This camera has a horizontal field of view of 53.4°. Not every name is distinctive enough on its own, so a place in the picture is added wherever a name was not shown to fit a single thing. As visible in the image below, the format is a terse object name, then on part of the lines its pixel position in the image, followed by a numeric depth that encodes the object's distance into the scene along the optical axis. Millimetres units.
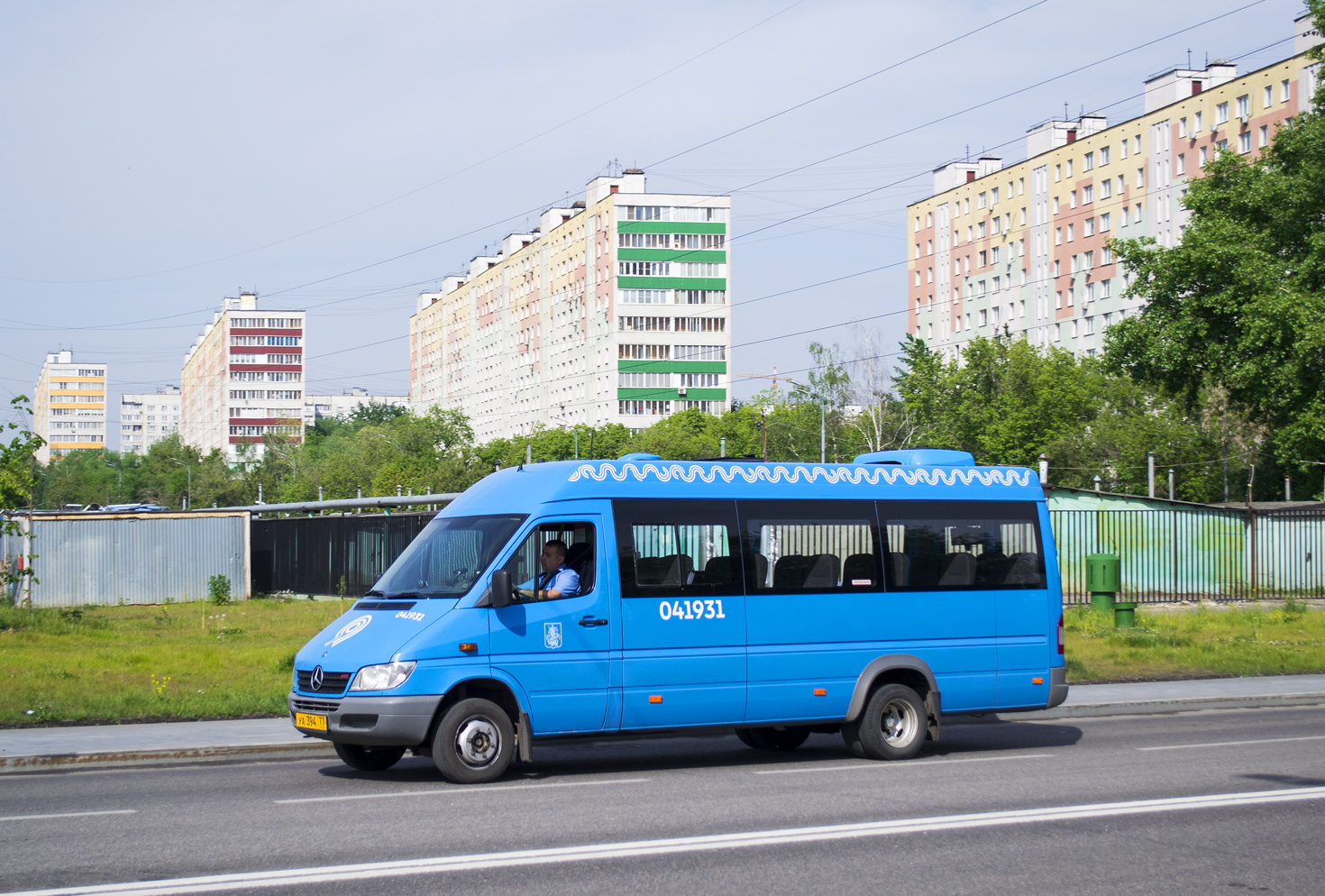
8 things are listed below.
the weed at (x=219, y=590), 33875
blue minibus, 10180
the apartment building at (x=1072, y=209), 79438
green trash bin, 23422
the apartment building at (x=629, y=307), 110250
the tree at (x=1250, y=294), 35188
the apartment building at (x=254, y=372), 177375
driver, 10602
